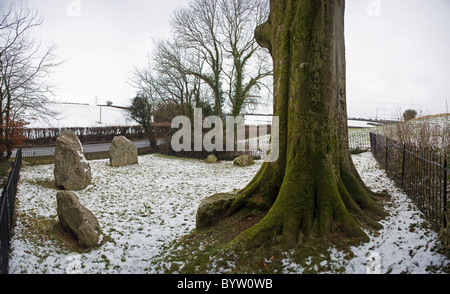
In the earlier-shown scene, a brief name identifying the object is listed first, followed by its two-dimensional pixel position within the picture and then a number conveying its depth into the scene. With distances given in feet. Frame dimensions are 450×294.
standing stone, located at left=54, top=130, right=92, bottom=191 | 27.76
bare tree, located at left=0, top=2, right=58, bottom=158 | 36.24
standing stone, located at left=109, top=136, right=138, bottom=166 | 40.65
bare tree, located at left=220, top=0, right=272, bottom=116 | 60.49
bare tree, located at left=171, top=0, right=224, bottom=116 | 60.44
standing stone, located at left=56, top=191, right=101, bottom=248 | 15.58
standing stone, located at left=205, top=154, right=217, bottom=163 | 48.50
